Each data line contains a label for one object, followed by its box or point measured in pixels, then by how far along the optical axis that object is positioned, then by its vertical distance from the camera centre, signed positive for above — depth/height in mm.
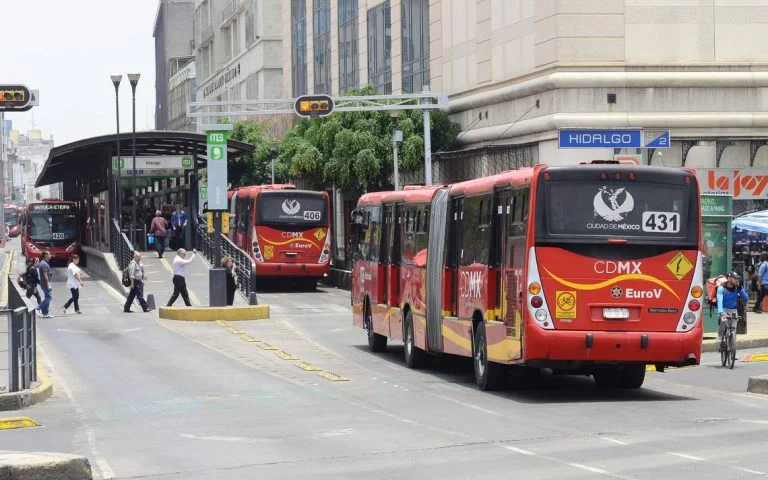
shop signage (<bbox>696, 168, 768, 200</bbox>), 45031 +1450
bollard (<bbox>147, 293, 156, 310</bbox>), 42241 -1886
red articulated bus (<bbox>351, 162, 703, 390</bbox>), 20500 -531
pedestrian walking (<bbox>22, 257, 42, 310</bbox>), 42691 -1305
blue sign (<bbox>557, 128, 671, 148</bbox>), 30203 +1875
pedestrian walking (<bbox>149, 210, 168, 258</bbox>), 55472 +128
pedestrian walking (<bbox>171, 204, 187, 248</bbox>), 57875 +512
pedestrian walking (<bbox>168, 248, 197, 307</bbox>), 40375 -1192
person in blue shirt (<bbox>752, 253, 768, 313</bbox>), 39750 -1488
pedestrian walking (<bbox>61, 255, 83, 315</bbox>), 41500 -1357
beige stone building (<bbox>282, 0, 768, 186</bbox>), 45469 +4726
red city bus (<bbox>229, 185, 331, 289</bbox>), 50000 +7
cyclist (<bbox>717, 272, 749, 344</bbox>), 27297 -1329
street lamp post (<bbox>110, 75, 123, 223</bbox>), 56062 +3221
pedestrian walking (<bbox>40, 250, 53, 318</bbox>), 40906 -1438
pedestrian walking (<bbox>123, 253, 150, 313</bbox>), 41094 -1341
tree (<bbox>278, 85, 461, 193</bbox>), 57281 +3424
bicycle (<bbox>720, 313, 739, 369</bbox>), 26875 -2043
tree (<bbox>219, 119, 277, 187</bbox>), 73375 +3949
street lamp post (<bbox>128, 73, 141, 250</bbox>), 59372 +2615
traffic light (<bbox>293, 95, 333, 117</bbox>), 41844 +3581
